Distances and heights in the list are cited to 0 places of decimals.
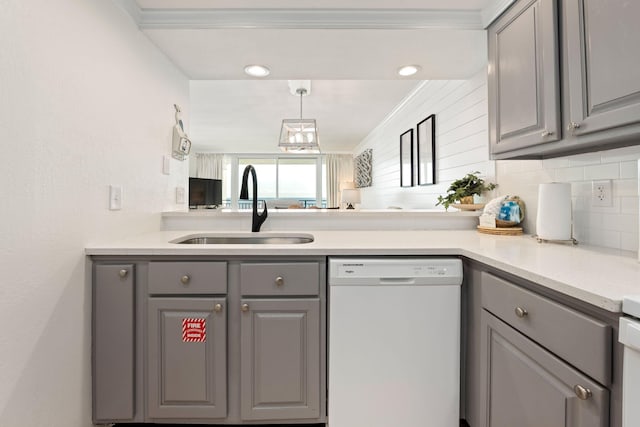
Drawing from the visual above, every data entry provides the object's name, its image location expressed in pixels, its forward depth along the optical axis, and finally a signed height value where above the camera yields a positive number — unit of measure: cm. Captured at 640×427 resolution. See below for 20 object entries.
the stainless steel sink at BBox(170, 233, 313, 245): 189 -13
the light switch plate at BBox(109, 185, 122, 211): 145 +10
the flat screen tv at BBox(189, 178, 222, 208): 443 +39
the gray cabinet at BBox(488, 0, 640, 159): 94 +53
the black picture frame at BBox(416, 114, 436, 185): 295 +68
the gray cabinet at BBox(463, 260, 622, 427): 71 -40
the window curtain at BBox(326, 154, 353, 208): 833 +127
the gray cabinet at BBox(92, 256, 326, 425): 131 -52
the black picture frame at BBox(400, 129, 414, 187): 360 +72
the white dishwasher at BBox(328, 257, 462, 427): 129 -53
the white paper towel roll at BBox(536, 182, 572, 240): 141 +4
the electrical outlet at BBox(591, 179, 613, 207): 129 +11
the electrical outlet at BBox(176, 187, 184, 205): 216 +16
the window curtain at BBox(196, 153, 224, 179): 836 +146
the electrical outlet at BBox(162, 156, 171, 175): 194 +34
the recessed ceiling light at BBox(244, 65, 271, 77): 207 +101
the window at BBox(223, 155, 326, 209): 836 +111
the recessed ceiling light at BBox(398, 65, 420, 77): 207 +101
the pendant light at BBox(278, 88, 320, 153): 367 +102
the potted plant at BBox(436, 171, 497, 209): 208 +20
